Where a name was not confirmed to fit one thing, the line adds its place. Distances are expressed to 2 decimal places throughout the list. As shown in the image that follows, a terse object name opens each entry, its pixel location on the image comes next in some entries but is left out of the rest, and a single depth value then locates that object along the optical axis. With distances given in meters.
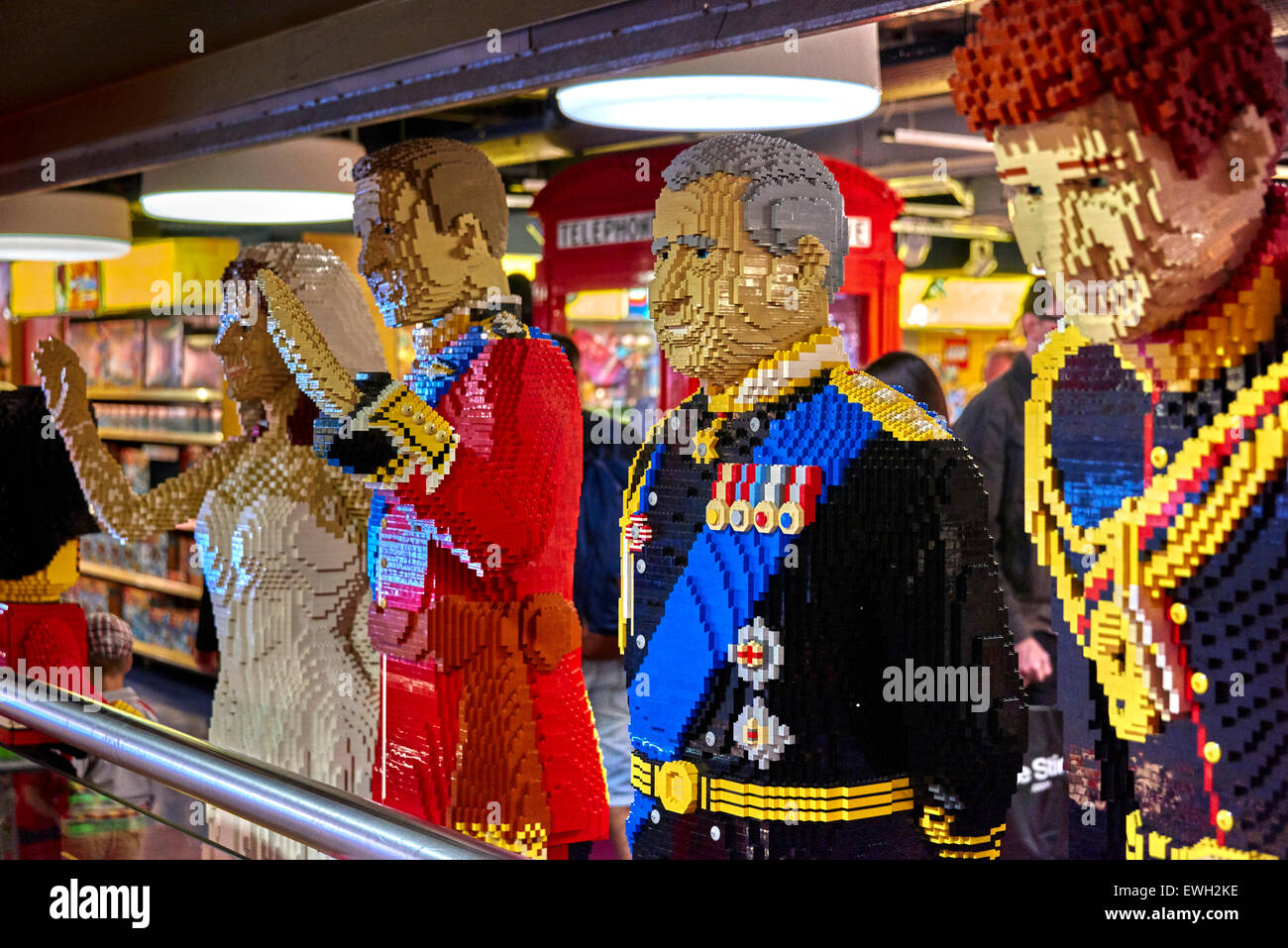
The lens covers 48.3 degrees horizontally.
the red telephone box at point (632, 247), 5.74
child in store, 2.21
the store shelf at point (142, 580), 8.10
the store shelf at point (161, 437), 8.05
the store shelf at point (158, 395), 8.13
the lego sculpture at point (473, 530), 2.50
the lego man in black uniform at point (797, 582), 1.78
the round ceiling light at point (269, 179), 4.79
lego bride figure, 2.91
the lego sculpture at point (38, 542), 3.58
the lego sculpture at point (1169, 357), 1.28
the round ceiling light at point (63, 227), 5.34
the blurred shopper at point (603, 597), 3.93
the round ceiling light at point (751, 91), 2.95
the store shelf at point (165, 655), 8.16
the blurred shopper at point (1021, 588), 3.24
